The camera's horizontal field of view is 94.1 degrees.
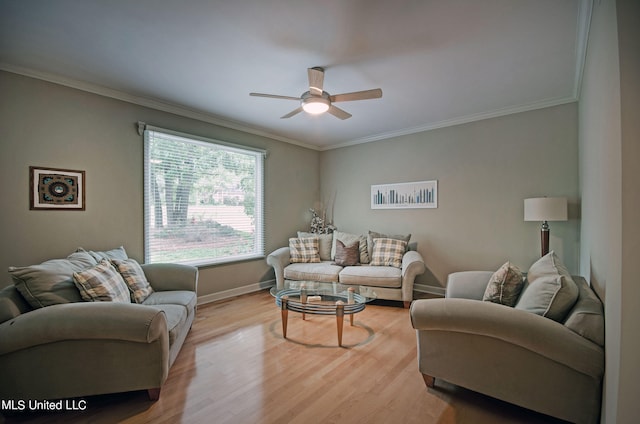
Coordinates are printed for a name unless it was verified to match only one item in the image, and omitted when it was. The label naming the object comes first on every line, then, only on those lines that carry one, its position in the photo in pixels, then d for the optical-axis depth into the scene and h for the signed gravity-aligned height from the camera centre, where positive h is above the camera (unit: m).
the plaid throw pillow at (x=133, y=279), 2.65 -0.61
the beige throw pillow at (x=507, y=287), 2.13 -0.54
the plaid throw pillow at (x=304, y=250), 4.72 -0.60
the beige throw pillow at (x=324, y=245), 4.97 -0.55
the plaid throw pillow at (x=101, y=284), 2.17 -0.55
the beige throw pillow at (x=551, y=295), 1.74 -0.50
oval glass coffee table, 2.79 -0.88
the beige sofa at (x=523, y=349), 1.57 -0.80
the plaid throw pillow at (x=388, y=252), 4.33 -0.58
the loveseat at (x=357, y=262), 3.94 -0.75
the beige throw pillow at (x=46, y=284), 1.99 -0.50
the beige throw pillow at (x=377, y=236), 4.56 -0.37
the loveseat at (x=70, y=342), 1.80 -0.81
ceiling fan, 2.68 +1.09
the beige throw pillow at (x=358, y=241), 4.63 -0.47
